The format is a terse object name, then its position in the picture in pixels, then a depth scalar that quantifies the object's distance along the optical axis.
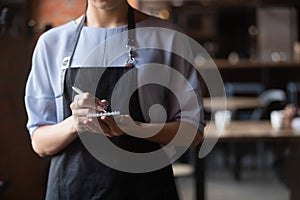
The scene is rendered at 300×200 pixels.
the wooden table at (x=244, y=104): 5.01
